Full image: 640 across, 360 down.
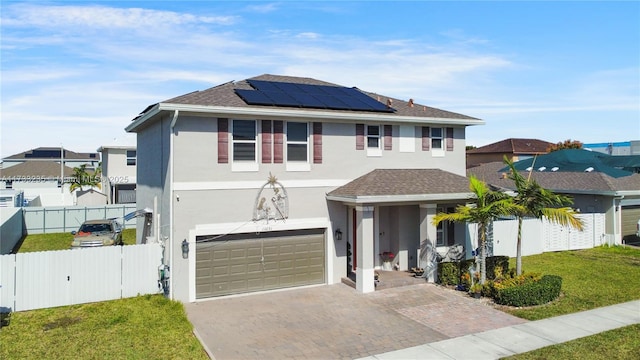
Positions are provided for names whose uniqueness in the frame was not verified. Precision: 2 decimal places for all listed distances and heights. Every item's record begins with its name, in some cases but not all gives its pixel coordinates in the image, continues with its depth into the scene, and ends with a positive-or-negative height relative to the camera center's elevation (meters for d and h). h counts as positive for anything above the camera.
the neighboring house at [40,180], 39.50 +0.64
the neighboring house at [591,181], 22.89 +0.15
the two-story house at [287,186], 14.06 -0.05
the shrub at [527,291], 13.13 -3.27
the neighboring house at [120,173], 34.34 +0.93
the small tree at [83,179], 46.00 +0.61
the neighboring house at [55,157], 81.31 +5.91
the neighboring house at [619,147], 49.22 +4.59
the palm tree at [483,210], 13.90 -0.83
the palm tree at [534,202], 13.79 -0.60
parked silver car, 19.59 -2.32
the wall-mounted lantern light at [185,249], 13.79 -2.05
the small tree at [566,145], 58.79 +5.38
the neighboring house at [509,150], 59.34 +4.77
